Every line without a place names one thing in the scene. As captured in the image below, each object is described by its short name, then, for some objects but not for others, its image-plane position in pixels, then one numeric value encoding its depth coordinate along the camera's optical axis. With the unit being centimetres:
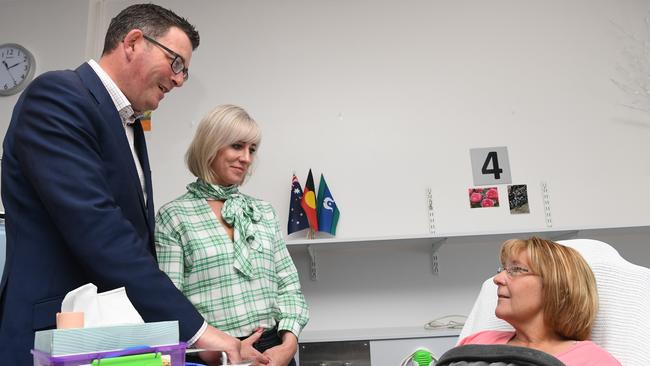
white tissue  73
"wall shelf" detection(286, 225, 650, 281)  253
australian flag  280
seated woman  140
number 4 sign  293
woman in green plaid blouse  148
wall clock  312
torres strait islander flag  282
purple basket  63
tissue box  64
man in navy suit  96
